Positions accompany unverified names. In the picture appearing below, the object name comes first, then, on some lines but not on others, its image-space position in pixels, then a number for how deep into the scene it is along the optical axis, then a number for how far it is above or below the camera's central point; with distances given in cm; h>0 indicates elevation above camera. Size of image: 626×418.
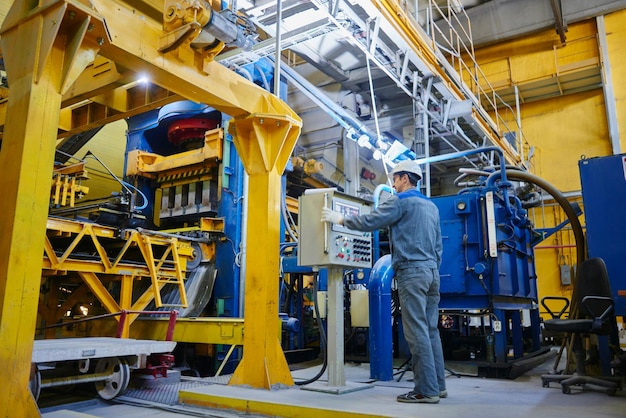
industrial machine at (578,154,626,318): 514 +103
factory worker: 365 +36
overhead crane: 270 +126
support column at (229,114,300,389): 431 +60
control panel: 412 +63
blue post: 511 -13
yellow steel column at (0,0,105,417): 267 +87
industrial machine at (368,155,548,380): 529 +40
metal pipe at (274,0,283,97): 452 +230
